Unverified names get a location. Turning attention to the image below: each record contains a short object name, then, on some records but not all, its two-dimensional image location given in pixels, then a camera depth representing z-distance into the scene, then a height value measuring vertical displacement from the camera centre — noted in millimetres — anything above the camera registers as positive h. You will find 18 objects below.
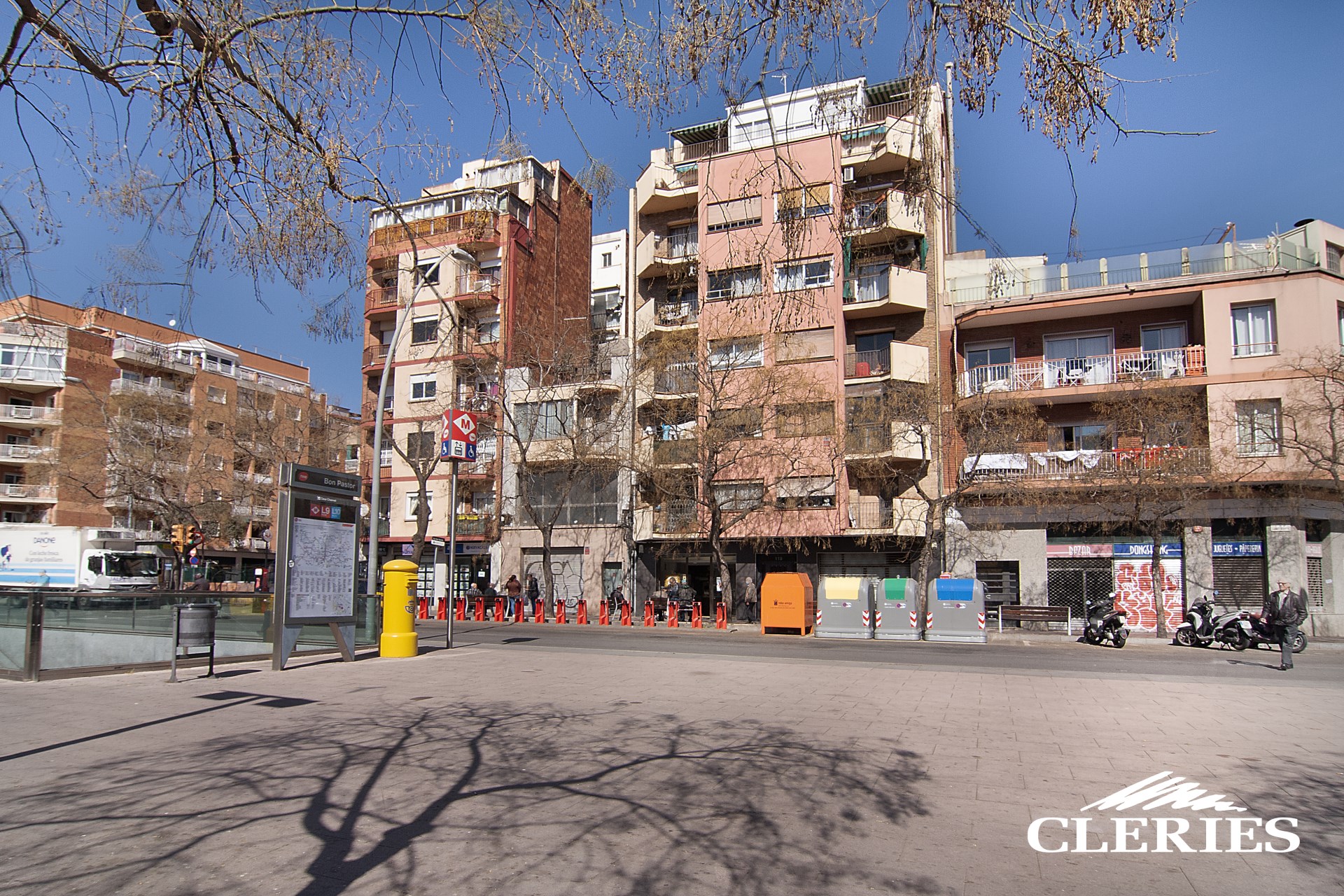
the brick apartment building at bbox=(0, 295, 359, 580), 41469 +4807
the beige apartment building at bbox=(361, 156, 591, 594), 38406 +8677
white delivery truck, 34781 -911
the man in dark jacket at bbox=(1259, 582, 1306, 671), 16203 -1538
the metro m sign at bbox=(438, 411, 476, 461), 16359 +1922
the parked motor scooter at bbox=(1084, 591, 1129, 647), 22594 -2327
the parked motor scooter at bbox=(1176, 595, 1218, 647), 22047 -2336
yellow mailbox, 14570 -1407
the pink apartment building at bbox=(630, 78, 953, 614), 30312 +4231
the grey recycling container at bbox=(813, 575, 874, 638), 24266 -2013
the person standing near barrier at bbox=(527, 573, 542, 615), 34156 -2327
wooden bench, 27312 -2446
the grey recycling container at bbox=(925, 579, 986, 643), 22906 -1986
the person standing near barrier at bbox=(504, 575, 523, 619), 34250 -2050
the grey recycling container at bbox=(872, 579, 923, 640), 23609 -2063
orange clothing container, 25891 -1985
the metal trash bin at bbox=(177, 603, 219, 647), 11531 -1194
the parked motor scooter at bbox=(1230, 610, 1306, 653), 20688 -2355
